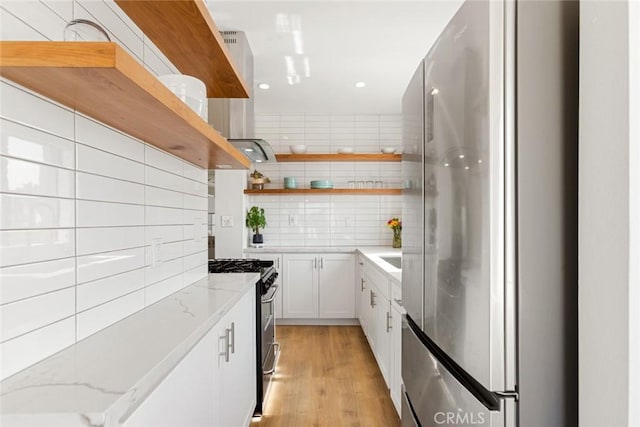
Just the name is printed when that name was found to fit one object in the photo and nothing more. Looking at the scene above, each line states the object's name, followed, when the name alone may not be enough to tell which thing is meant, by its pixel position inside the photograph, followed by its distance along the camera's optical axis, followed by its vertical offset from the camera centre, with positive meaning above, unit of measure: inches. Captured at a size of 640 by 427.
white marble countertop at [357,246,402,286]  82.9 -14.7
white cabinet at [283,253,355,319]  159.9 -31.2
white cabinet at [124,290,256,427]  34.9 -21.8
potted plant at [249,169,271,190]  171.5 +15.0
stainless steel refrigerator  33.3 +0.4
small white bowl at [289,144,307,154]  169.6 +29.3
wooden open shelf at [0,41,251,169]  27.6 +10.9
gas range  88.0 -26.0
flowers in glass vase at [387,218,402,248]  170.5 -7.9
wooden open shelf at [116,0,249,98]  47.8 +25.9
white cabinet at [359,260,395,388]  90.6 -30.0
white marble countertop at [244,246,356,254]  158.2 -15.7
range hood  107.3 +28.4
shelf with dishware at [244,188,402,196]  171.9 +10.5
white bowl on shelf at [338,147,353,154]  171.9 +29.3
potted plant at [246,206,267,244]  168.9 -4.1
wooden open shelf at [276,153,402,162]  171.3 +26.0
